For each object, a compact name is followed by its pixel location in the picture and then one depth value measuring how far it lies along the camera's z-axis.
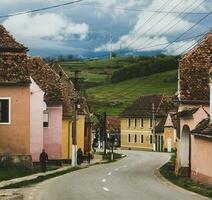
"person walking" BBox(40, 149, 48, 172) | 42.04
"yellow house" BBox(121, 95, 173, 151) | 114.31
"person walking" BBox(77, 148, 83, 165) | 56.09
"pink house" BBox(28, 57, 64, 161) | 51.91
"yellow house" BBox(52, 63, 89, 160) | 55.59
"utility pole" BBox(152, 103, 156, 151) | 103.69
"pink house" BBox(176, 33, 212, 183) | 35.53
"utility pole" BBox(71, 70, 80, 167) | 50.22
